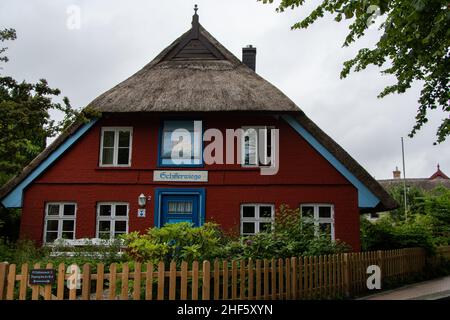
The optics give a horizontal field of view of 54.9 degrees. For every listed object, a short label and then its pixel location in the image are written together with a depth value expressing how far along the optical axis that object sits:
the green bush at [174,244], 7.88
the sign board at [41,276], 6.04
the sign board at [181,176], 13.23
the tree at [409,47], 5.15
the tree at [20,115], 10.62
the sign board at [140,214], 13.09
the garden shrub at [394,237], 13.66
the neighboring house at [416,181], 48.06
